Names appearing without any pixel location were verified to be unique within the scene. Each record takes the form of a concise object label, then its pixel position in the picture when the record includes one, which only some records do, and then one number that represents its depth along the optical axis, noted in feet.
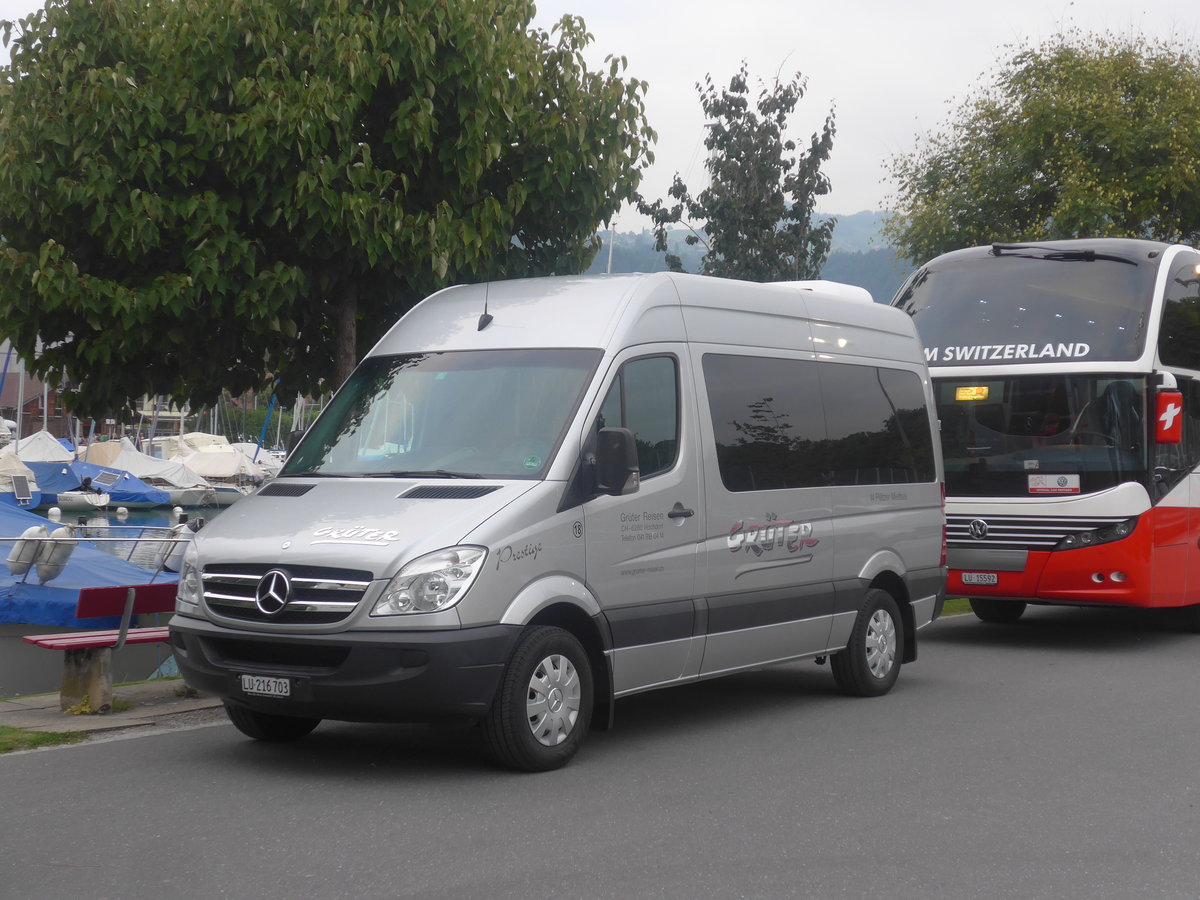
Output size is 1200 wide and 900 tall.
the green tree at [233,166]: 37.27
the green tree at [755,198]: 111.86
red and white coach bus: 44.42
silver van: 24.04
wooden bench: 30.40
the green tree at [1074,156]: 103.50
